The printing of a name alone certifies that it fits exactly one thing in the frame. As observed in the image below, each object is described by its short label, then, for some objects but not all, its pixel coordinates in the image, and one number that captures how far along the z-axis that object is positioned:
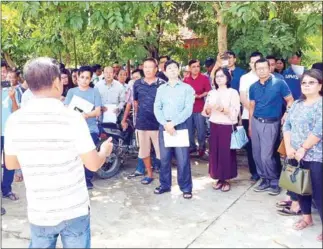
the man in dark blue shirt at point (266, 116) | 4.21
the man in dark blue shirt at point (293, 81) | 5.21
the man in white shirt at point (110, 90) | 5.48
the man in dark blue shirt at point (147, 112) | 4.76
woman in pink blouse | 4.39
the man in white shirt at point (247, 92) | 4.90
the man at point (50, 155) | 2.05
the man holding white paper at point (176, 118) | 4.29
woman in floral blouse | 3.24
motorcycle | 5.30
